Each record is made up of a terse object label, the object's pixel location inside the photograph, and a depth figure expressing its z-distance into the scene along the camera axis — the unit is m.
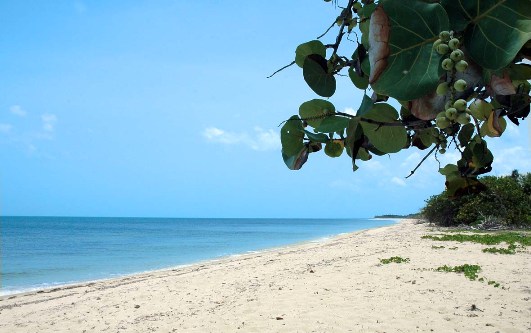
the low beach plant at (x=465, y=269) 7.27
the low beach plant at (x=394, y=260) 8.99
